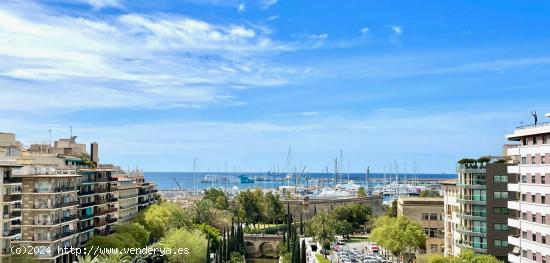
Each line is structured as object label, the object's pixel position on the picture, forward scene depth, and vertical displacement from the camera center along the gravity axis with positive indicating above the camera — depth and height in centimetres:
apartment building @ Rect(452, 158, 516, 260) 7738 -613
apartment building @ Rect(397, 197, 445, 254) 11238 -1083
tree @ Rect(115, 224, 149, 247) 9844 -1212
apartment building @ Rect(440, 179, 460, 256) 8850 -845
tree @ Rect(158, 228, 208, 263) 9162 -1358
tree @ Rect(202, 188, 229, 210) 16250 -1059
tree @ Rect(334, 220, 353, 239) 13902 -1666
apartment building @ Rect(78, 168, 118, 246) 9256 -720
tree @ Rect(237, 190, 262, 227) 16150 -1329
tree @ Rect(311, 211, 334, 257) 12132 -1466
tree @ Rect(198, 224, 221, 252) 11362 -1485
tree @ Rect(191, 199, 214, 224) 13081 -1164
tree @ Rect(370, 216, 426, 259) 9544 -1259
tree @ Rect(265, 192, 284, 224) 16675 -1371
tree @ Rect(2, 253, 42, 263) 6719 -1143
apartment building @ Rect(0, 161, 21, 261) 6975 -570
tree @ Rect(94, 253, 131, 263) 6794 -1179
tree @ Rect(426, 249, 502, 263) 6233 -1063
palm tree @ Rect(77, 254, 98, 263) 6418 -1103
